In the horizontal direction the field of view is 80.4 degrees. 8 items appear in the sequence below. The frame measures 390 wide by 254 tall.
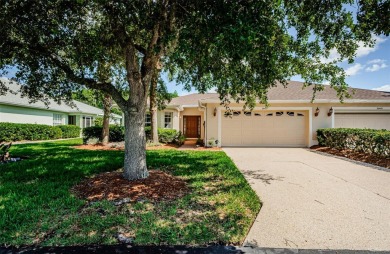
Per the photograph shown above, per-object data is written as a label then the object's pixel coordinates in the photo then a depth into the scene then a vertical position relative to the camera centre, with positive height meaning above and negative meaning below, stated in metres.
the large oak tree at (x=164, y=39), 3.96 +1.99
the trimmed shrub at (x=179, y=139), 16.02 -0.77
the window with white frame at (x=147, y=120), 20.35 +0.72
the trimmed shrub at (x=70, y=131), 22.32 -0.29
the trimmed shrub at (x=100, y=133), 15.60 -0.35
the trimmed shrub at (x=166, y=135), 15.71 -0.51
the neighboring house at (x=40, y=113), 17.88 +1.43
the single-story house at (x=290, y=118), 14.54 +0.64
